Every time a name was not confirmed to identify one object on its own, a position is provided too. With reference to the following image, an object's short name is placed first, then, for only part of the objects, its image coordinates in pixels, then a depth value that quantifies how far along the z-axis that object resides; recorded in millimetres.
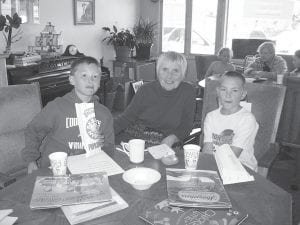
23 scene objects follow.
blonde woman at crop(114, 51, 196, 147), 2318
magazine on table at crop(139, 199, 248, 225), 1049
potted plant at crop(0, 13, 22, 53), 3383
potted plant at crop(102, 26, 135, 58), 5652
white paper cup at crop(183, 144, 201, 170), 1431
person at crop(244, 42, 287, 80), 4628
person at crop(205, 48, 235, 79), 4641
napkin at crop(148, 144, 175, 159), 1582
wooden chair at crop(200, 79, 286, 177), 2131
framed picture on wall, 5055
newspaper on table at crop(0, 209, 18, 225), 1025
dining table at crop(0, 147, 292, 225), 1072
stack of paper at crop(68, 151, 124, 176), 1401
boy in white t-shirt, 1900
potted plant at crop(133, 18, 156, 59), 6035
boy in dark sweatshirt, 1753
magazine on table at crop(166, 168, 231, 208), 1148
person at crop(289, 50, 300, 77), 4469
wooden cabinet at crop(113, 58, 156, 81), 5711
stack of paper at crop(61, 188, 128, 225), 1062
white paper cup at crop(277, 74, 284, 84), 3785
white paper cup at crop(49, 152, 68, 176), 1320
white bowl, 1260
